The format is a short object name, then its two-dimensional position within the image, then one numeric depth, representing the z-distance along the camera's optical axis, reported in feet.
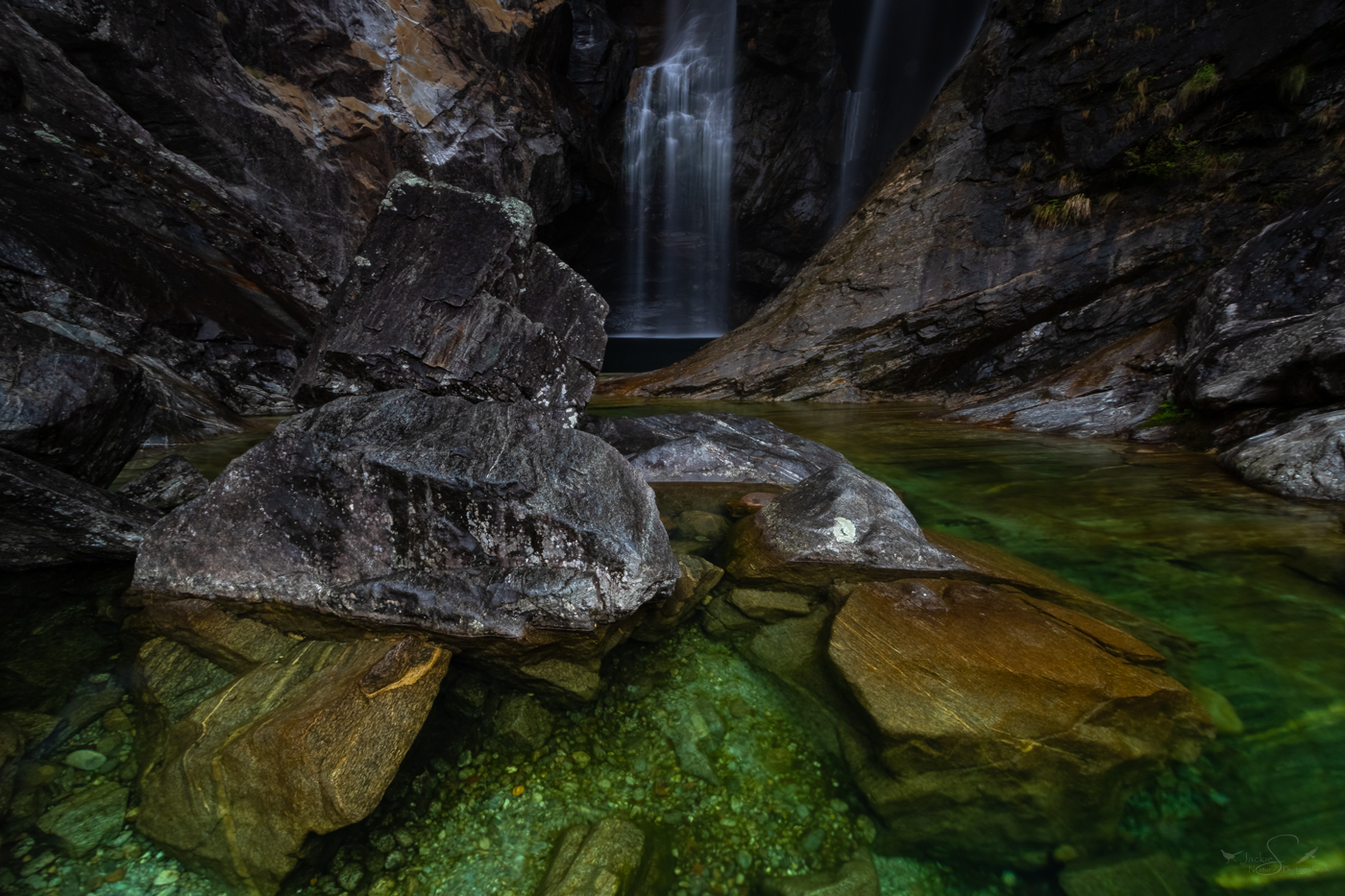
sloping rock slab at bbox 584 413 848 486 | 16.53
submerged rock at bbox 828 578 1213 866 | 5.91
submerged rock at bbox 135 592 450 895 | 5.42
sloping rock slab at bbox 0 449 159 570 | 8.31
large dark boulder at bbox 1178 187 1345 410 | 15.74
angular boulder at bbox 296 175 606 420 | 14.53
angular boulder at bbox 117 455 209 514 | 11.59
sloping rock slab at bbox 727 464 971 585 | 10.00
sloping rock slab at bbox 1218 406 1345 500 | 12.53
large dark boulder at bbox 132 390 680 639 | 7.72
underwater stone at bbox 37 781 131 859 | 5.40
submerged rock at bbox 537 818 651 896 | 5.29
